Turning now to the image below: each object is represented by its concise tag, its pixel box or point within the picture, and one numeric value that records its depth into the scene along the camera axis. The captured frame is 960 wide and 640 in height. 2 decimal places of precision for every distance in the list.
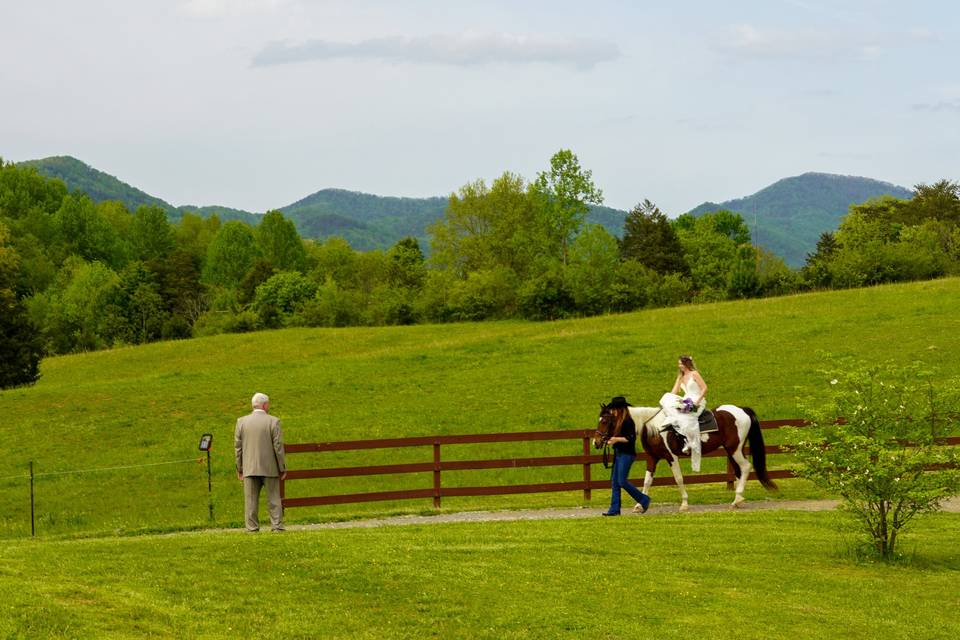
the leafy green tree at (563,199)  90.50
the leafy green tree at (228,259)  122.69
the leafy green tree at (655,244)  94.00
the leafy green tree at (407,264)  115.56
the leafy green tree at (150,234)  128.12
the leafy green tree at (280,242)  126.22
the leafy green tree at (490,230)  91.25
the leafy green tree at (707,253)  94.00
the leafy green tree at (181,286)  96.19
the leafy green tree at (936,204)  96.94
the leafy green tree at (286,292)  92.12
